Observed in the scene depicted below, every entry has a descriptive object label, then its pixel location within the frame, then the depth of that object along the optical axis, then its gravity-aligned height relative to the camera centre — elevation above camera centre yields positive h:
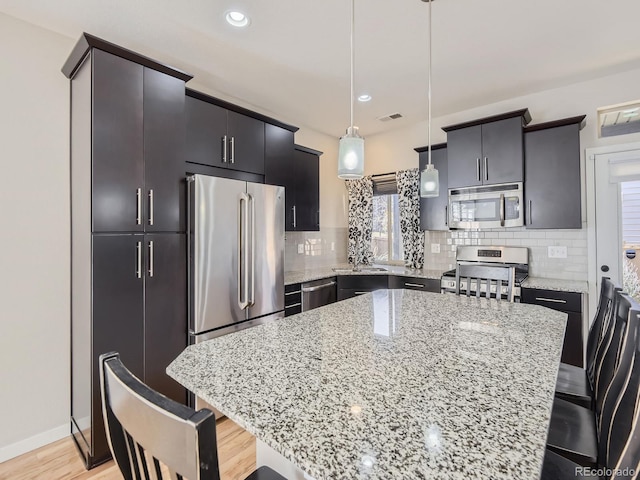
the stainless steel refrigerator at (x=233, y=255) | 2.26 -0.10
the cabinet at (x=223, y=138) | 2.49 +0.90
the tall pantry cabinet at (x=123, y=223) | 1.89 +0.13
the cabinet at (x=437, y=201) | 3.62 +0.47
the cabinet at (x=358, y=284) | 3.69 -0.51
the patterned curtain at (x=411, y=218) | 3.99 +0.30
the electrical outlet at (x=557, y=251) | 3.12 -0.12
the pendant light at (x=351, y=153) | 1.56 +0.44
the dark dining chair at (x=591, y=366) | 1.44 -0.63
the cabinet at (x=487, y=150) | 3.06 +0.93
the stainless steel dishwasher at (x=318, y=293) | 3.24 -0.56
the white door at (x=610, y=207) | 2.83 +0.29
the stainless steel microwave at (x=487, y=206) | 3.08 +0.35
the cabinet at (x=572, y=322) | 2.67 -0.71
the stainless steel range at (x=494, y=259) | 3.25 -0.21
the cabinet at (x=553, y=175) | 2.87 +0.61
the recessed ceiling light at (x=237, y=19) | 2.03 +1.48
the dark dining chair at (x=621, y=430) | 0.66 -0.47
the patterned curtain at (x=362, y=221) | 4.54 +0.30
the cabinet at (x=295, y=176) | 3.11 +0.72
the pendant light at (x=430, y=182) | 2.14 +0.40
